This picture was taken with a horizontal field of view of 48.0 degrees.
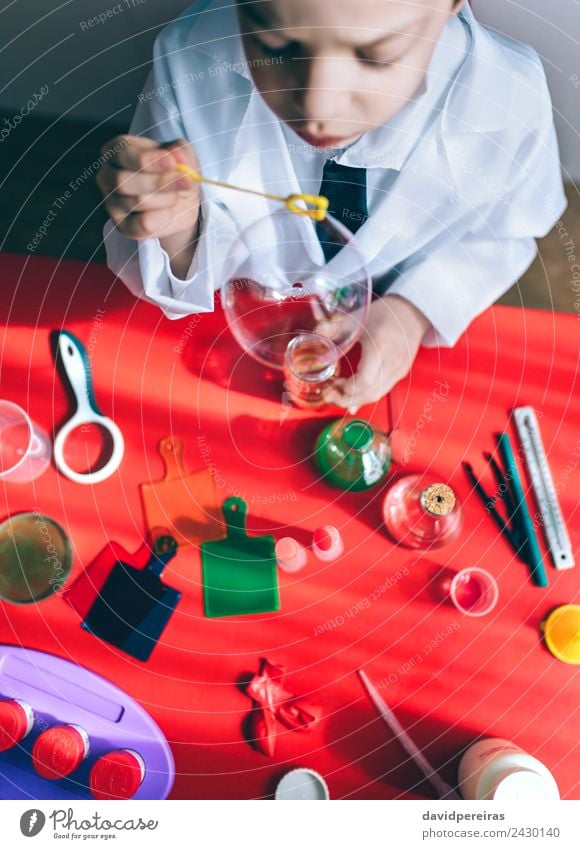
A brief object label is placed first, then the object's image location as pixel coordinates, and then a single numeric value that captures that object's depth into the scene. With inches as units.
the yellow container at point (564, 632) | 22.9
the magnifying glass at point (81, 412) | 24.4
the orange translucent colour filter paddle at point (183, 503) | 24.1
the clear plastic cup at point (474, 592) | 23.5
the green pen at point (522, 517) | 23.7
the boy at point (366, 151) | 19.9
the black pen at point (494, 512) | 24.0
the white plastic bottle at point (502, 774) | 20.3
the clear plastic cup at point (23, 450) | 24.3
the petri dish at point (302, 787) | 21.6
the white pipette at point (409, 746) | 21.7
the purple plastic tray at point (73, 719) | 21.8
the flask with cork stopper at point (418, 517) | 23.5
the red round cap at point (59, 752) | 21.8
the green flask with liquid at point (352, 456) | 24.2
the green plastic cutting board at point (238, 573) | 23.4
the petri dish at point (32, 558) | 23.5
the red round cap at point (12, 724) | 22.1
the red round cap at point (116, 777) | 21.5
